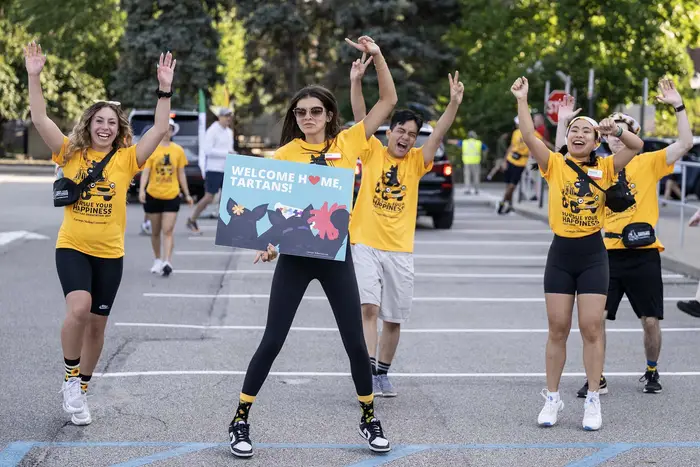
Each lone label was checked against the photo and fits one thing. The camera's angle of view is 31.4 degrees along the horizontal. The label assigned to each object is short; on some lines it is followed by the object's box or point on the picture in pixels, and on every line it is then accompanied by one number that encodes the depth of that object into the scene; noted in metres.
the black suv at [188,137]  25.45
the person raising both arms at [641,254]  7.44
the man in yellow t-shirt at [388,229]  7.07
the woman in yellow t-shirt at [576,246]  6.53
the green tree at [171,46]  42.25
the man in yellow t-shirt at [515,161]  23.70
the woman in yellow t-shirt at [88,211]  6.35
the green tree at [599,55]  34.72
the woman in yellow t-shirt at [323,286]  5.90
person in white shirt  18.84
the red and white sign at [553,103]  26.34
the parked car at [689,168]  23.50
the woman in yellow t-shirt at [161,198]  13.38
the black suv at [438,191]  20.23
